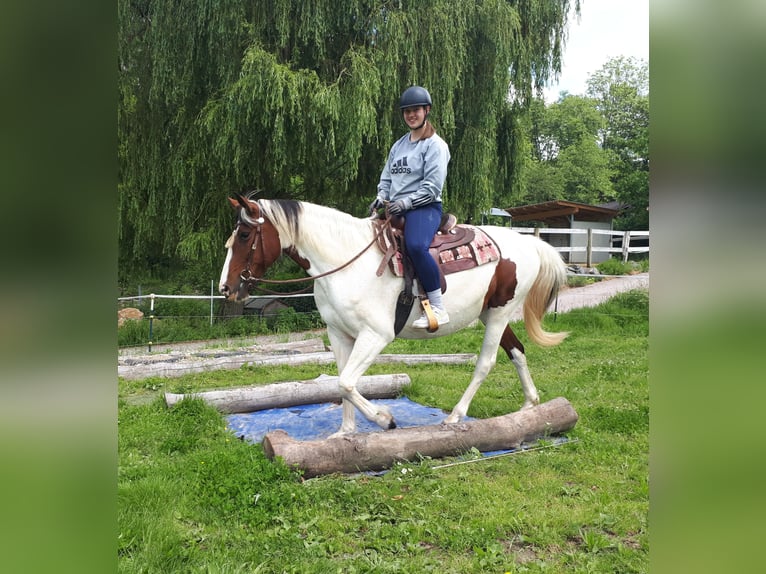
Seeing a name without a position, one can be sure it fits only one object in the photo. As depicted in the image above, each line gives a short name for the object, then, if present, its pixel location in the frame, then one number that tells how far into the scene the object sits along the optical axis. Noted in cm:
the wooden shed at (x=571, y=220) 1996
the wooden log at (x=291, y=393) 546
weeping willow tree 895
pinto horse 404
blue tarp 490
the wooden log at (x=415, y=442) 370
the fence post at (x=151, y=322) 957
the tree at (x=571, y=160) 3434
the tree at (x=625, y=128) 2519
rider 424
